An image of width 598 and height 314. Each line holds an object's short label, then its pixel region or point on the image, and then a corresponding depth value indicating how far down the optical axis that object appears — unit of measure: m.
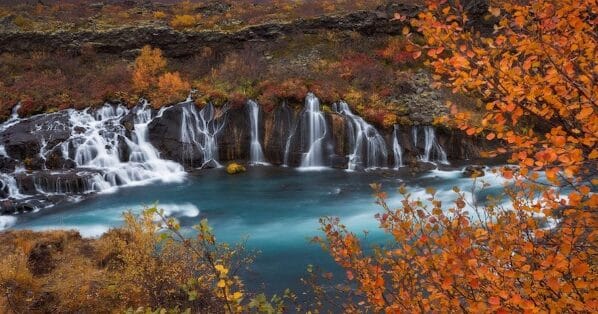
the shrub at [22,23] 30.64
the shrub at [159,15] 34.00
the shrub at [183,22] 32.19
